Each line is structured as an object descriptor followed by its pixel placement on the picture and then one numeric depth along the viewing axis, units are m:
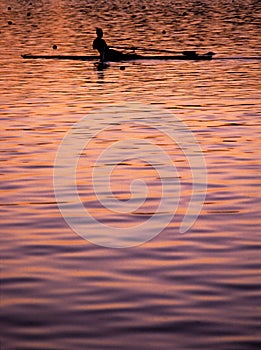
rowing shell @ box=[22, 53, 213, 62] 49.53
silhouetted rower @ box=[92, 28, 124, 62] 45.97
